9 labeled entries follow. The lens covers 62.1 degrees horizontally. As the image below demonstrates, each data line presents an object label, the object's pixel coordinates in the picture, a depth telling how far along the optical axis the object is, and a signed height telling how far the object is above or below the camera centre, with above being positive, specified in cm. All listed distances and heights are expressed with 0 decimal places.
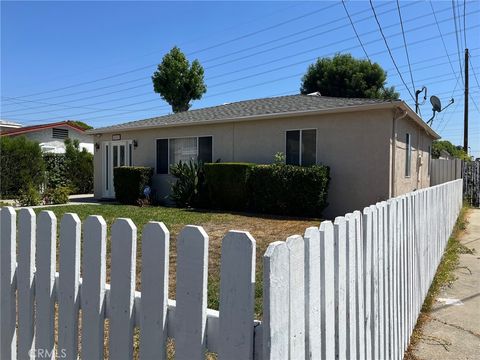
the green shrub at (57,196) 1547 -107
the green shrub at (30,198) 1495 -112
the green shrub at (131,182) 1535 -51
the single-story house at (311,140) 1108 +97
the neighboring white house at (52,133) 2480 +225
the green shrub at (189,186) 1377 -59
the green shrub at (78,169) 2130 -2
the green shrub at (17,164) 1814 +20
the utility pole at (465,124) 2355 +277
